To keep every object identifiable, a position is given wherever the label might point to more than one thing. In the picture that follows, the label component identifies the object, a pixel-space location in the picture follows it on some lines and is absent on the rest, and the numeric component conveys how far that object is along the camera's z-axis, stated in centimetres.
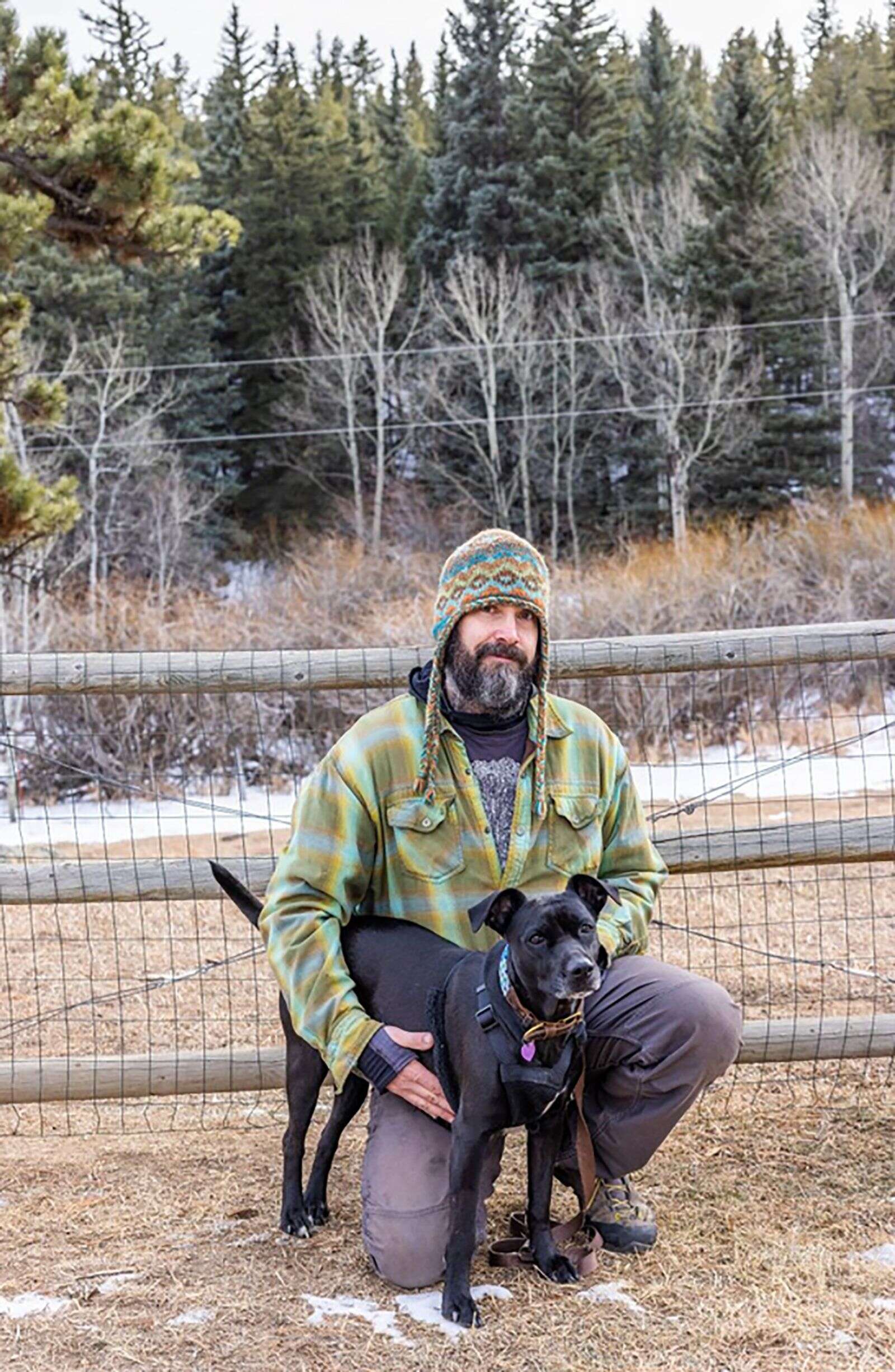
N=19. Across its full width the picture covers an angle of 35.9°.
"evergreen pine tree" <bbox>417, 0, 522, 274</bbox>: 3444
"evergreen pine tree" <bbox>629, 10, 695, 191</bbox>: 3656
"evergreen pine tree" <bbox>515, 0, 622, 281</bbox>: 3425
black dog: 279
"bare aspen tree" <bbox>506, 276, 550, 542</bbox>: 3194
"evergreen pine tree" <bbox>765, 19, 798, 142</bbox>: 4116
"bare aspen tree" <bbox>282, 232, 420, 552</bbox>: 3303
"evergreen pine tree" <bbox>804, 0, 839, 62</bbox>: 4959
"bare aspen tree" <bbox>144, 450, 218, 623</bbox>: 3058
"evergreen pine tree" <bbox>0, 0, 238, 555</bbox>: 865
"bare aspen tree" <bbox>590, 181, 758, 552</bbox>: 3070
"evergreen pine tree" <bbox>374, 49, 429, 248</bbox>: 3666
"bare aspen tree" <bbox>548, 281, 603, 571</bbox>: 3203
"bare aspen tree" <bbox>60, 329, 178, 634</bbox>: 2989
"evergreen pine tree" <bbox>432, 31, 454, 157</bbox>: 3628
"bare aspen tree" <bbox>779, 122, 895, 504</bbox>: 3122
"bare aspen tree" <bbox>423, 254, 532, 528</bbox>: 3209
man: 314
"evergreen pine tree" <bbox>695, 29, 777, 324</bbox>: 3166
